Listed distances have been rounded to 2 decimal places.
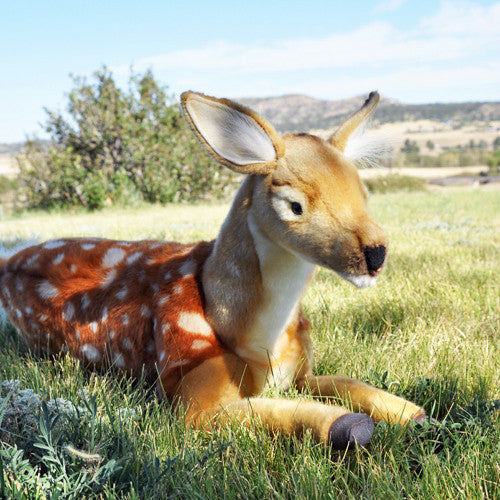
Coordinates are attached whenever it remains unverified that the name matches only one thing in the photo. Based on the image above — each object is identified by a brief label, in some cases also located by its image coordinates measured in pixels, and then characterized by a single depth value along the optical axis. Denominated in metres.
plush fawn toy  1.78
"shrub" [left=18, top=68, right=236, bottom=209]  12.47
